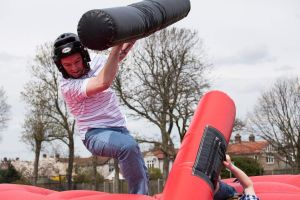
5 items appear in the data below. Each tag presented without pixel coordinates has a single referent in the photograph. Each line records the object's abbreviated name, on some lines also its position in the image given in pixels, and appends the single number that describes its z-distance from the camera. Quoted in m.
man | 3.66
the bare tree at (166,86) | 26.70
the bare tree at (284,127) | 32.25
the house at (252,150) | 56.91
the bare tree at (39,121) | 31.83
